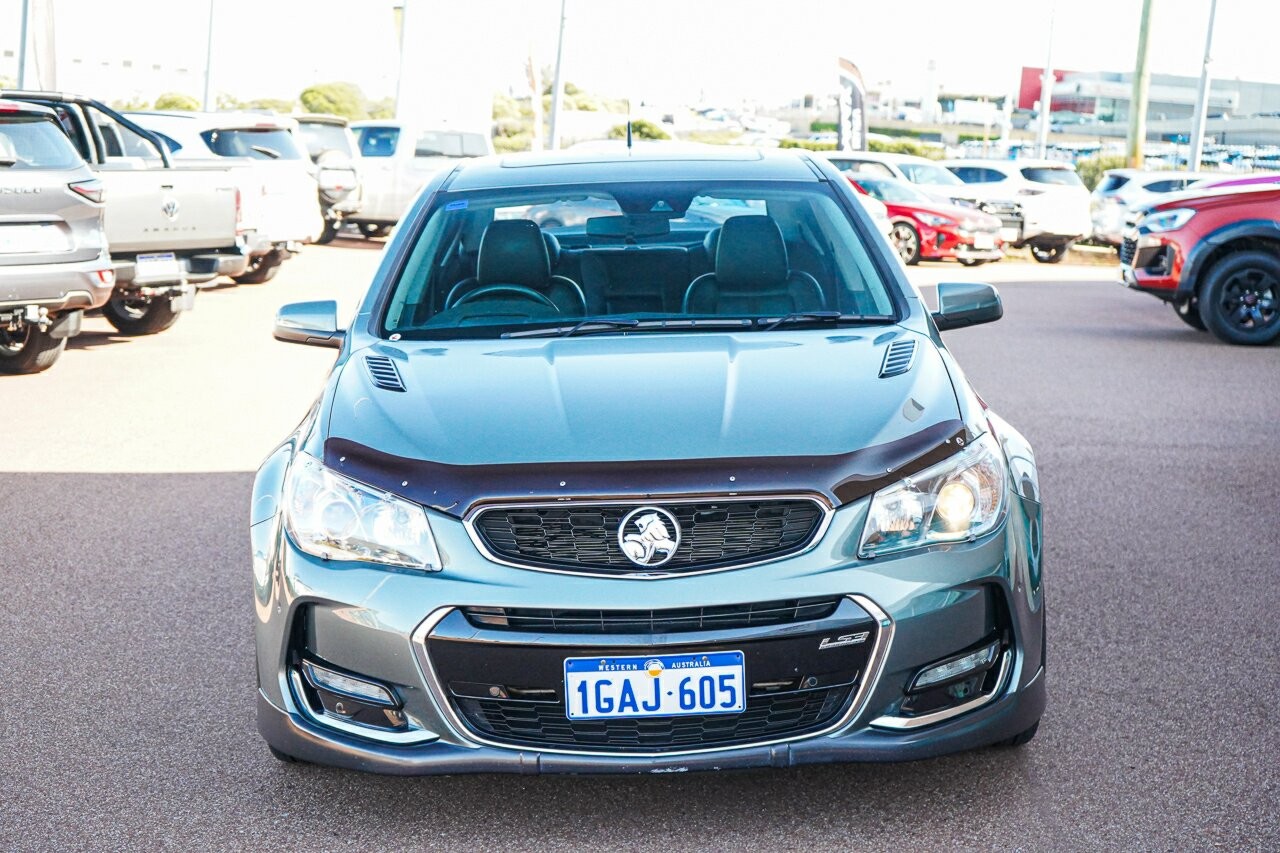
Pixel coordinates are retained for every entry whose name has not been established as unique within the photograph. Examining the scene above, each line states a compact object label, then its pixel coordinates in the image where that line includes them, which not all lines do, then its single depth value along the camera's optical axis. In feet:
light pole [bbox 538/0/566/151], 125.39
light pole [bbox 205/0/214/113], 132.87
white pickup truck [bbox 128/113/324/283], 51.39
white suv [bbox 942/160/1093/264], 83.46
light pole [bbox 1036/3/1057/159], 150.51
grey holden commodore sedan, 10.52
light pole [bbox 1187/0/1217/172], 109.81
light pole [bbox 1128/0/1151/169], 106.73
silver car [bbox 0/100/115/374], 32.58
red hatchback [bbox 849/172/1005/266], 75.56
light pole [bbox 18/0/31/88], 71.46
